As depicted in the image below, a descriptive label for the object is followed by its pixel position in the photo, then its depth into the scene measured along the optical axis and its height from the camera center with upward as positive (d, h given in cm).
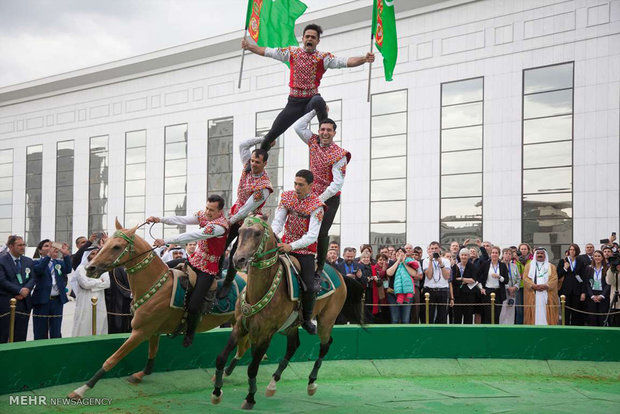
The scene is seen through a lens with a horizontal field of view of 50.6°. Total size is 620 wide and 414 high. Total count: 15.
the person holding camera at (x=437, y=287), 1311 -124
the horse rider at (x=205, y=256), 810 -45
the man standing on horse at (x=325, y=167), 820 +72
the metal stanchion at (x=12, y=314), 797 -119
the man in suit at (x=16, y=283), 944 -95
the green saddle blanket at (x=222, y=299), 803 -96
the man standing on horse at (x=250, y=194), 814 +35
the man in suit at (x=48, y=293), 1010 -118
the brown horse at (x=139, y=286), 729 -79
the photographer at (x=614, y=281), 1230 -101
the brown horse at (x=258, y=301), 690 -89
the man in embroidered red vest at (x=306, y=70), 805 +190
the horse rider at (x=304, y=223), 781 +0
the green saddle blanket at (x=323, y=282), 759 -75
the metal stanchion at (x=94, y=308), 854 -118
